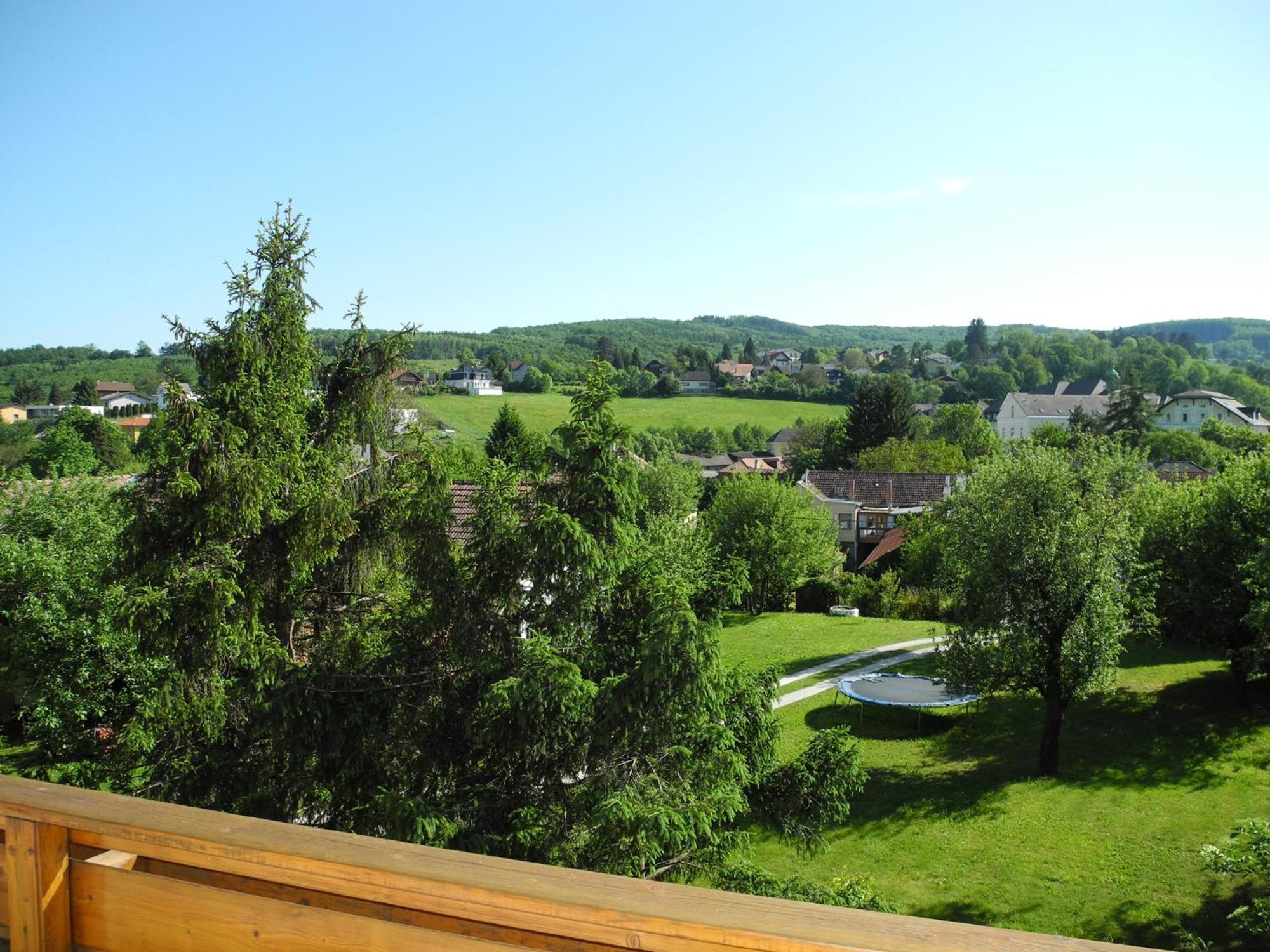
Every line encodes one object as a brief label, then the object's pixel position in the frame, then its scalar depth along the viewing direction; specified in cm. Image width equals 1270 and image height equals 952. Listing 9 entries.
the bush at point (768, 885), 804
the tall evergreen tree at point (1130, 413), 7681
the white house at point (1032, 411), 10512
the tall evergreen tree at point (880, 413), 6844
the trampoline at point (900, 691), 2144
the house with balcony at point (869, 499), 5009
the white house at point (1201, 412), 9269
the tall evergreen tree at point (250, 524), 865
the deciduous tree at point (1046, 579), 1764
